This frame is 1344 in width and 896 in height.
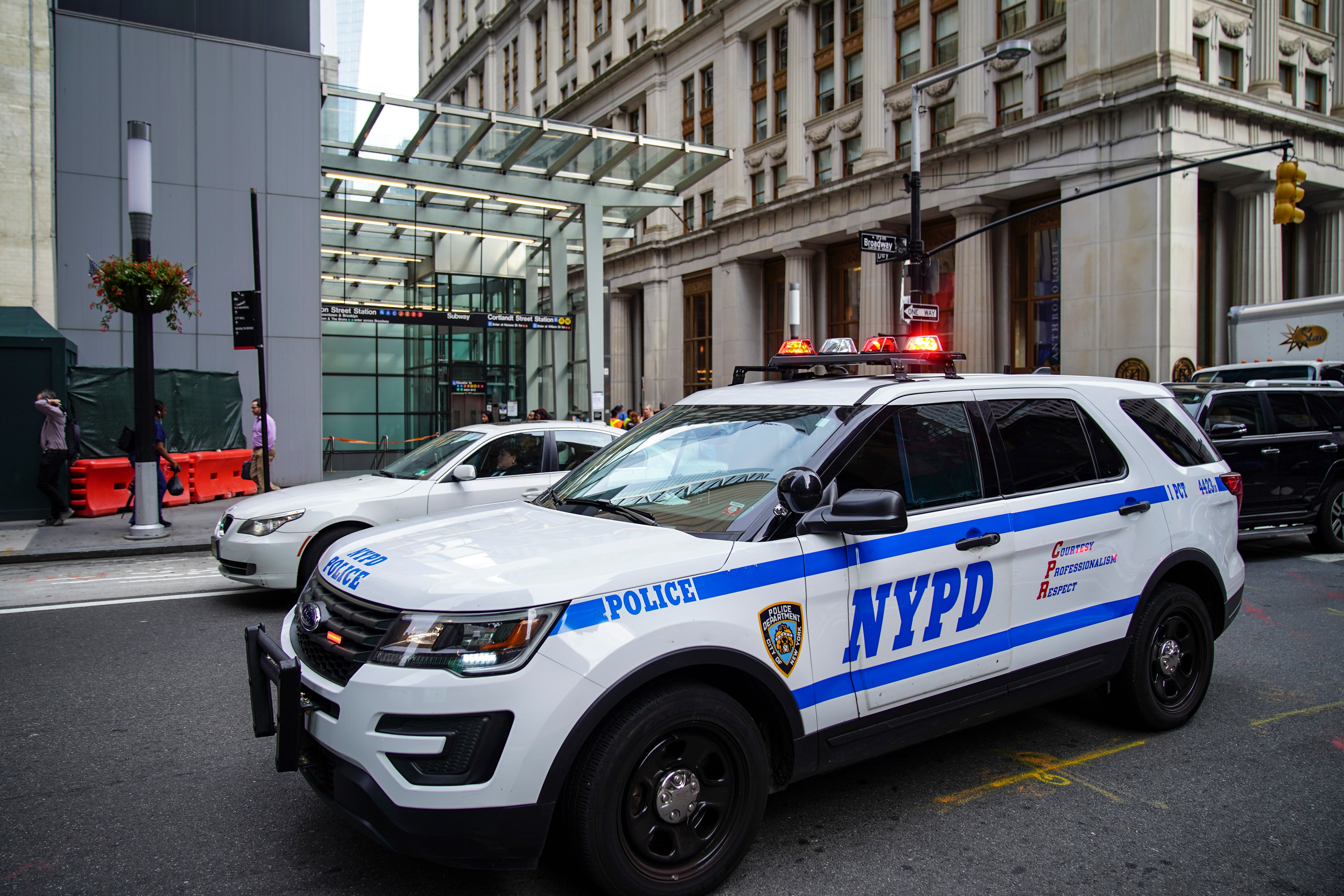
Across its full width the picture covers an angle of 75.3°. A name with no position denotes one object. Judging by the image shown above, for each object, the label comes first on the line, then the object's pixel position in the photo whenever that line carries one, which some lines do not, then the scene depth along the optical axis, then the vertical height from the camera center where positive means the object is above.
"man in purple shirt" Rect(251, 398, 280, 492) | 15.46 +0.03
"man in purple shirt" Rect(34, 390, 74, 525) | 12.37 +0.01
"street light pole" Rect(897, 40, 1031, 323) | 16.17 +5.28
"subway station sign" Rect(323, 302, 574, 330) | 21.36 +3.16
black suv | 9.76 -0.20
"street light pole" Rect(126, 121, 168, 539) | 11.76 +1.28
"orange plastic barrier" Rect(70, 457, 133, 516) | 13.86 -0.67
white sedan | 7.37 -0.47
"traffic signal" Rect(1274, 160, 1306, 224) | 16.11 +4.53
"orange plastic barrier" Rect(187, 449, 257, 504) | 16.08 -0.62
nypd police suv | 2.72 -0.66
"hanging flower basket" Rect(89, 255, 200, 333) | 11.80 +2.19
